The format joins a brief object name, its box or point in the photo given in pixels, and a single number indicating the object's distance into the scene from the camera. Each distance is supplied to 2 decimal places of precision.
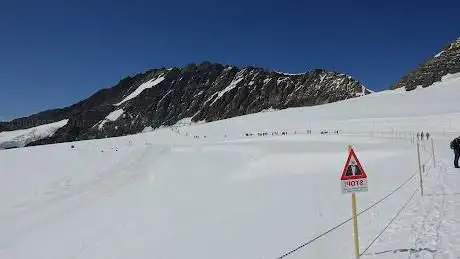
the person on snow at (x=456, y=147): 22.39
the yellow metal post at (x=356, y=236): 8.57
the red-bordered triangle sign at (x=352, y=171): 8.63
